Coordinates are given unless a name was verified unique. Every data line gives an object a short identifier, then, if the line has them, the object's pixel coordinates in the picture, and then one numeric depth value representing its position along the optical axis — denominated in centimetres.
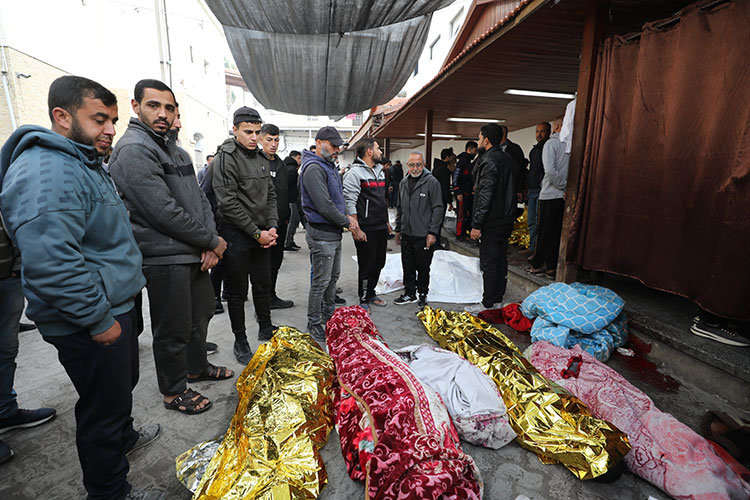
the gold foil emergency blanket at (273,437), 159
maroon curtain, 229
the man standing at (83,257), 126
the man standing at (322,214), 331
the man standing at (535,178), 512
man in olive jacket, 278
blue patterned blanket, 299
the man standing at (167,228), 201
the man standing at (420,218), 434
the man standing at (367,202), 402
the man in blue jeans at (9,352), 215
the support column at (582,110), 328
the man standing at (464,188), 705
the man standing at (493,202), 397
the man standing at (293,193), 612
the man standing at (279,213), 440
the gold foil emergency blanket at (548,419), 179
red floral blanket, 142
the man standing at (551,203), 424
